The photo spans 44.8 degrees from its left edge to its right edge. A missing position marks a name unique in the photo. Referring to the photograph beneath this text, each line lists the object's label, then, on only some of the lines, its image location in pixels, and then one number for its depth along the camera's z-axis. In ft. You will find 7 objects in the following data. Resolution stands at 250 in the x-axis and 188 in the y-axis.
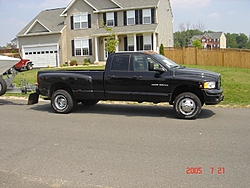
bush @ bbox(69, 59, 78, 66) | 106.35
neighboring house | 339.85
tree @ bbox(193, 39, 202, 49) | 205.17
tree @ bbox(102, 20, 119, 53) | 90.02
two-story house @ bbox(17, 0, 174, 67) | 102.63
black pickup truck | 27.25
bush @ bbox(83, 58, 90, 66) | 104.38
